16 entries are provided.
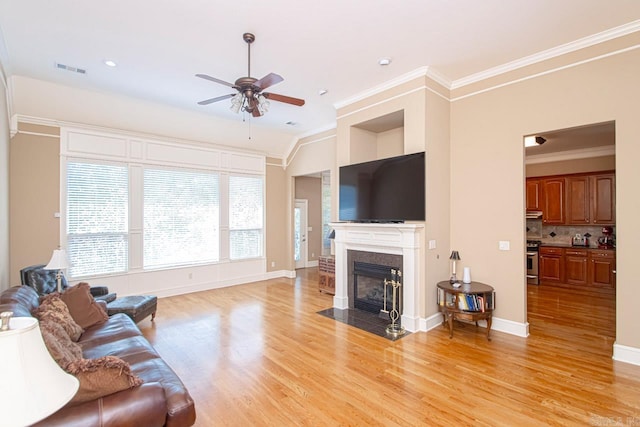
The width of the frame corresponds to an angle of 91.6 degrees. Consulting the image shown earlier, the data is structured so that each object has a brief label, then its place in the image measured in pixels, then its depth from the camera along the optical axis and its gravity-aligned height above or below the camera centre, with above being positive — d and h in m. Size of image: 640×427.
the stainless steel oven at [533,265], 7.23 -1.15
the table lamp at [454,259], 4.36 -0.62
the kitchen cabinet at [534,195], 7.46 +0.51
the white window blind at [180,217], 6.07 -0.02
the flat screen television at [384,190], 4.27 +0.39
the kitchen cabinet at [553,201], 7.14 +0.35
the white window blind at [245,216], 7.22 +0.00
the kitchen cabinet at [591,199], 6.55 +0.36
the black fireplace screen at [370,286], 4.70 -1.13
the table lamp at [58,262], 4.02 -0.59
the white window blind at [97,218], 5.29 -0.03
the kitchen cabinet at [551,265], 6.96 -1.12
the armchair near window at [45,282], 4.11 -0.89
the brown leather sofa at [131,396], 1.55 -1.06
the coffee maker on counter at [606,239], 6.61 -0.51
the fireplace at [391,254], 4.24 -0.57
